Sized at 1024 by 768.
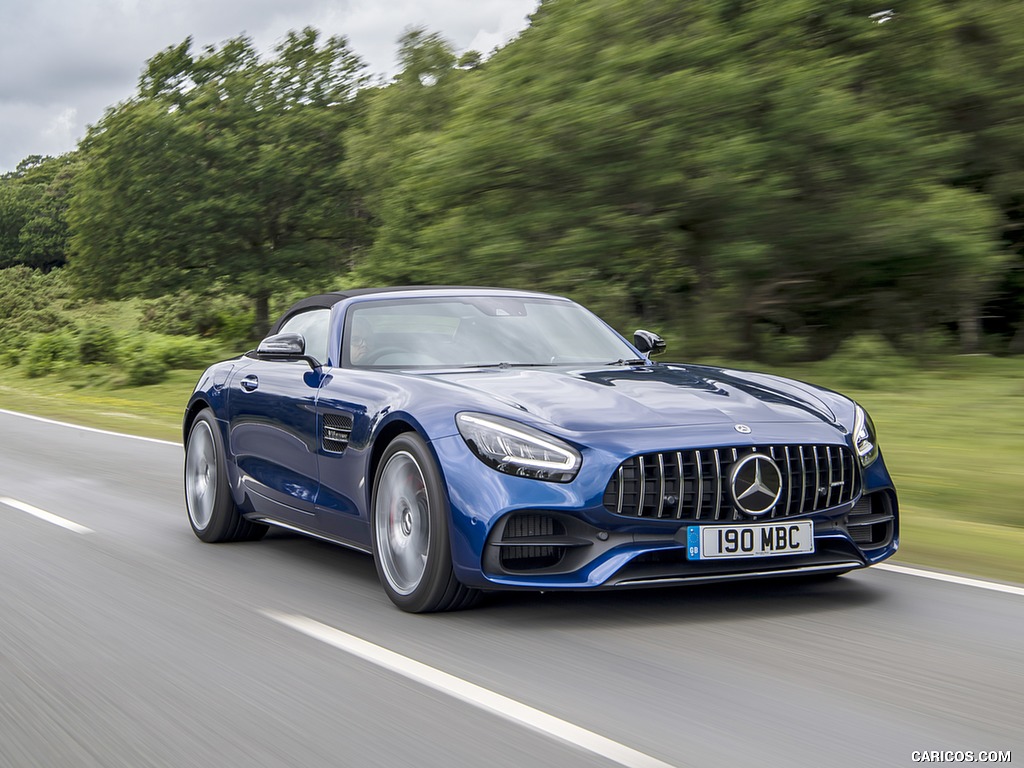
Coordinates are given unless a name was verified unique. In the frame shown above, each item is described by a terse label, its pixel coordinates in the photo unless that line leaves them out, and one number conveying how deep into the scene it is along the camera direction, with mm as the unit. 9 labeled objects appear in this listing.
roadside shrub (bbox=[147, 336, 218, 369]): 32409
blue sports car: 4891
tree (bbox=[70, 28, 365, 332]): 35719
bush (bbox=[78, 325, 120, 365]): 35875
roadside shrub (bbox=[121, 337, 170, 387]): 30516
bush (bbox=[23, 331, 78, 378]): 37222
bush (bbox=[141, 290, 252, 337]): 41219
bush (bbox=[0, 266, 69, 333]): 55000
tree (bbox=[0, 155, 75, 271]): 97062
